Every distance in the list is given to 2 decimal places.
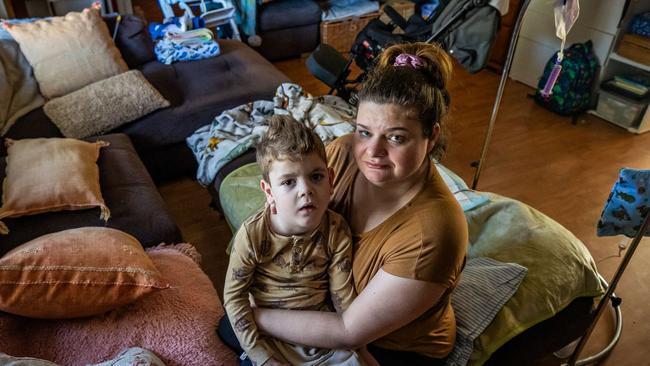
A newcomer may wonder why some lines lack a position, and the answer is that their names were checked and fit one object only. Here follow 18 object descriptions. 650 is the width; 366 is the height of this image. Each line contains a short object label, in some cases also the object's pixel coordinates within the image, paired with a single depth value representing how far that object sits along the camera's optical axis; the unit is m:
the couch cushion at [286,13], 3.84
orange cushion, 1.16
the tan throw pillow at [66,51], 2.41
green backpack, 3.29
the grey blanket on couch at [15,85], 2.29
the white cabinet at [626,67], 3.14
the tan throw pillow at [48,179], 1.65
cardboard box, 3.07
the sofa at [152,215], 1.23
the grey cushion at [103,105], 2.29
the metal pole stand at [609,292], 1.38
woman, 0.97
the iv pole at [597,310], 1.52
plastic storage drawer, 3.19
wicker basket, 4.08
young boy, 1.00
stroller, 2.61
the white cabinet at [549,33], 3.21
